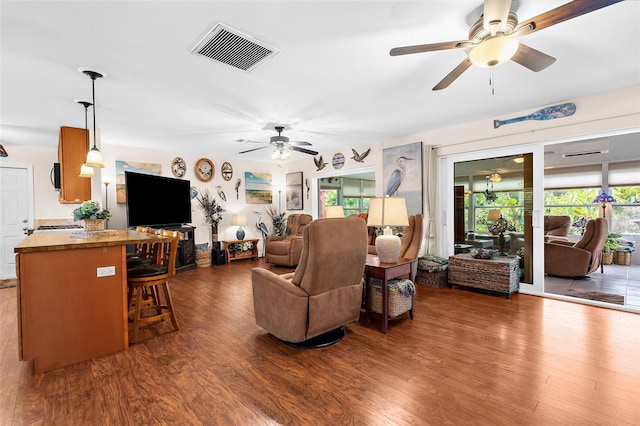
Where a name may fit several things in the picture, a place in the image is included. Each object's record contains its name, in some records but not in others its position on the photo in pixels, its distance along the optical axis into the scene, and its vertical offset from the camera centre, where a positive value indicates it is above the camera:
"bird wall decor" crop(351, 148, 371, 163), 5.83 +1.08
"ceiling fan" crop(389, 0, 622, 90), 1.57 +1.04
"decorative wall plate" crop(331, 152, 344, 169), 6.32 +1.08
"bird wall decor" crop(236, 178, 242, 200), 7.04 +0.59
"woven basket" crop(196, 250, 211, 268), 6.05 -0.95
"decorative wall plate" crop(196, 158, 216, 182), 6.41 +0.94
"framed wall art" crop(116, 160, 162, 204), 5.42 +0.82
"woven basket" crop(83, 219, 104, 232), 2.96 -0.11
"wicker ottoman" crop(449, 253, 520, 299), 3.80 -0.88
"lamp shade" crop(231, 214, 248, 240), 6.68 -0.21
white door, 5.09 +0.05
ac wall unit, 4.83 +1.04
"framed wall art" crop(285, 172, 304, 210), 7.28 +0.50
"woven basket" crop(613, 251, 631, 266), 5.93 -1.04
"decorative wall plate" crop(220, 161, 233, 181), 6.81 +0.95
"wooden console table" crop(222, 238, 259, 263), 6.46 -0.92
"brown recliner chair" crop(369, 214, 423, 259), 3.86 -0.39
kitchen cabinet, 3.87 +0.67
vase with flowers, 6.41 +0.07
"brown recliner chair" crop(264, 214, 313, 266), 5.79 -0.74
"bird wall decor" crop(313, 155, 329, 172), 6.69 +1.08
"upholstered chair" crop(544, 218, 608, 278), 4.70 -0.74
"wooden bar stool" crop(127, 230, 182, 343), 2.61 -0.57
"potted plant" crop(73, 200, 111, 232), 2.86 -0.02
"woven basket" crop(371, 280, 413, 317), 2.85 -0.90
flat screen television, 4.57 +0.22
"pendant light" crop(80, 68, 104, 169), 3.02 +0.59
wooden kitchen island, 2.12 -0.65
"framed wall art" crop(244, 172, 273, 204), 7.24 +0.59
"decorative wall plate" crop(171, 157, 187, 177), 6.10 +0.95
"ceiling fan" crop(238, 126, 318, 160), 4.42 +1.01
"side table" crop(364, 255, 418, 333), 2.76 -0.61
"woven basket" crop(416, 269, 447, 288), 4.36 -1.04
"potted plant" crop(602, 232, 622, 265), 5.95 -0.83
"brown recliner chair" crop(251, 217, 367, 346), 2.30 -0.63
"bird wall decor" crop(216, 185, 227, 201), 6.73 +0.43
